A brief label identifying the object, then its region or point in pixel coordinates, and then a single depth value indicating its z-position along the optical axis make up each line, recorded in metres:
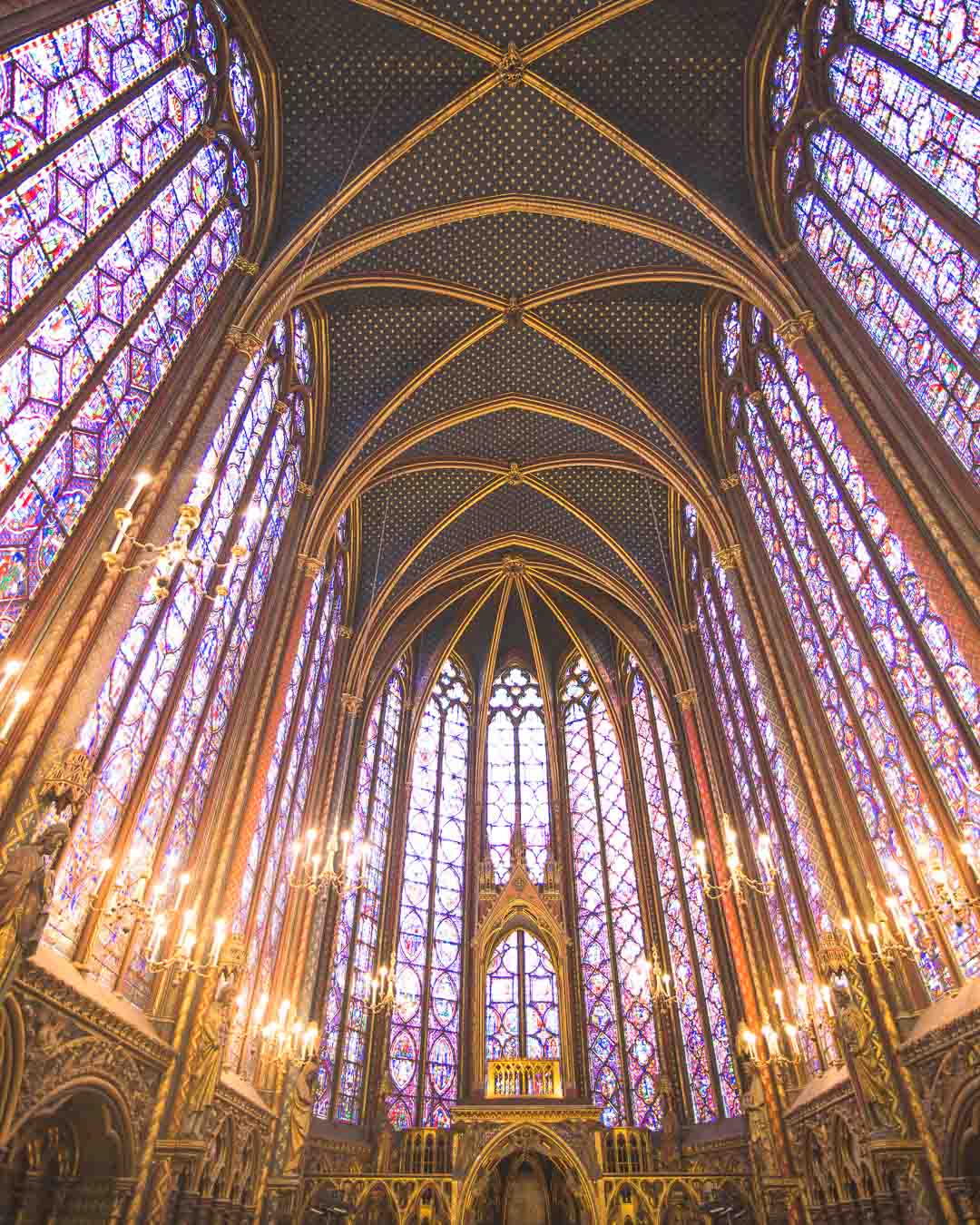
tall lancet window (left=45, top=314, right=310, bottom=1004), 10.42
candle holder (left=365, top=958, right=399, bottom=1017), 18.53
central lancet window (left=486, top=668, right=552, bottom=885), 24.64
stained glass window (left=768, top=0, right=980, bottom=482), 10.24
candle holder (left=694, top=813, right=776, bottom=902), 11.55
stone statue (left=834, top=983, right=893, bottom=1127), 10.84
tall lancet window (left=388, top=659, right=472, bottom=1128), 20.17
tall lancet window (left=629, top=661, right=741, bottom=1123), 18.67
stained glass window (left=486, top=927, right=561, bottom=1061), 20.27
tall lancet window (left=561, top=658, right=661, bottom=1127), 20.05
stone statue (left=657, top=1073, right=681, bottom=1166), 17.75
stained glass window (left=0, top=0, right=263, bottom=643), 8.71
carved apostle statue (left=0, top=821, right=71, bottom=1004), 7.48
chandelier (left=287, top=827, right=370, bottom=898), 14.38
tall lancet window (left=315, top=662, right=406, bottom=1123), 18.91
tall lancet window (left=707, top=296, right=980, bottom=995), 10.38
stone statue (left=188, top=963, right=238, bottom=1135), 11.21
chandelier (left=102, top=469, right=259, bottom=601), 6.31
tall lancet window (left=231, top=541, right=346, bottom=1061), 14.98
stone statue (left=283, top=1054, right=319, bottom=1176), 15.08
